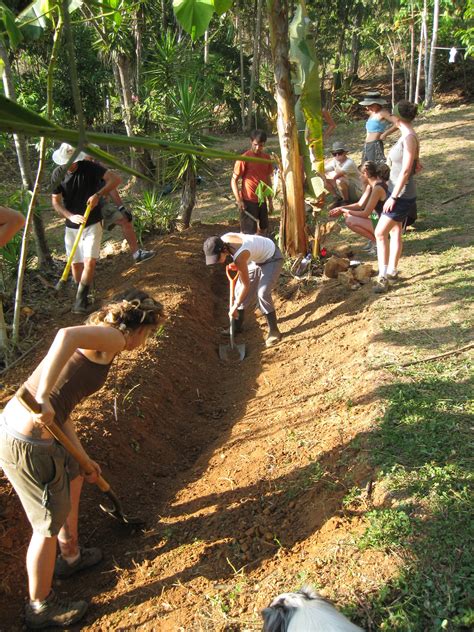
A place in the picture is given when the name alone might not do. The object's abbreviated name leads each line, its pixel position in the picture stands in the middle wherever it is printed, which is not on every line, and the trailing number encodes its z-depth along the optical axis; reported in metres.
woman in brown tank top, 2.64
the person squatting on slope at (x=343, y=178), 7.94
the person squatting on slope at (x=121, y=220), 7.05
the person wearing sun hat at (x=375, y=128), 8.09
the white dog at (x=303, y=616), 1.77
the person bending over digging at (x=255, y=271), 5.55
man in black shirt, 6.22
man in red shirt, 7.50
